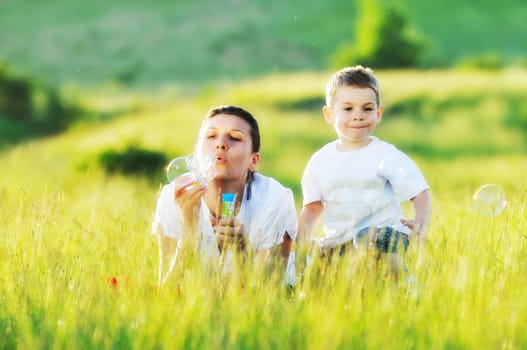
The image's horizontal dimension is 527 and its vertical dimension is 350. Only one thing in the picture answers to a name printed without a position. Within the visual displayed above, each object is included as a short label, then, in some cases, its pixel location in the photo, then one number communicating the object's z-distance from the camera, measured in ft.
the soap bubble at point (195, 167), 31.17
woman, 30.73
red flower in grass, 28.84
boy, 33.53
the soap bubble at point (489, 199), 36.78
